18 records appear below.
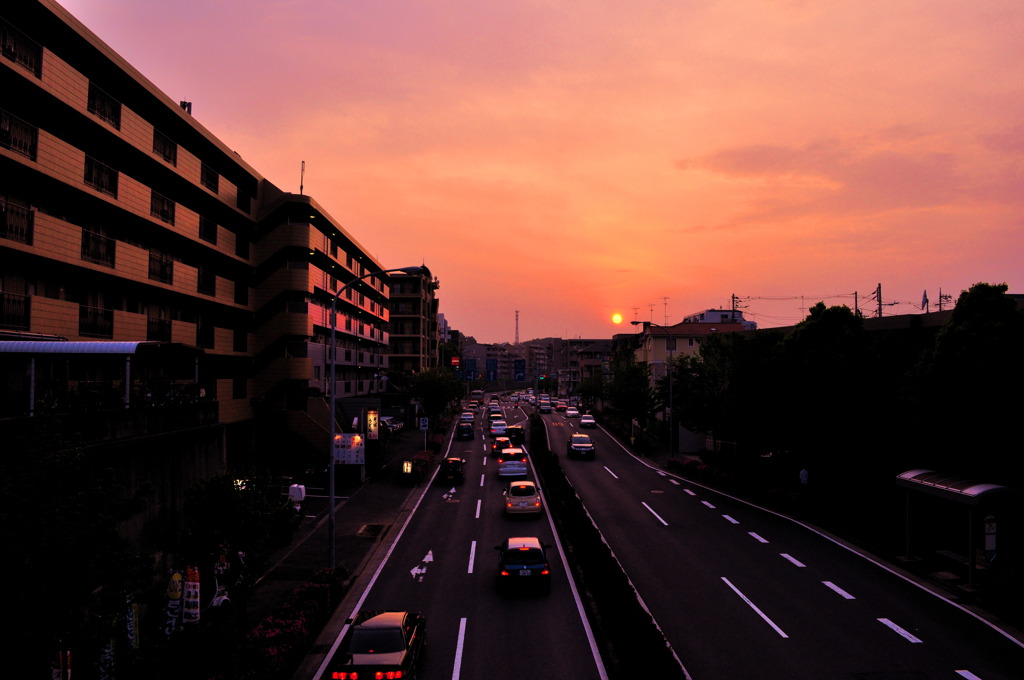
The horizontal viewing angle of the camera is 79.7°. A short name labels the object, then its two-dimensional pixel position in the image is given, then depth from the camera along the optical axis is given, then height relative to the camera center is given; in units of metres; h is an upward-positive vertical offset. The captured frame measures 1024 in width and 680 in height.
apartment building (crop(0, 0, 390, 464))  21.48 +6.20
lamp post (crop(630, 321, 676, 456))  51.06 -4.11
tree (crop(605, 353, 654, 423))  67.12 -3.26
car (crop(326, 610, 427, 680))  13.04 -6.37
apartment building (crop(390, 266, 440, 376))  91.19 +6.09
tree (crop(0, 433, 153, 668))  8.70 -2.86
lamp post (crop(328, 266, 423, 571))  22.12 -5.18
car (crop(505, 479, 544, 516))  31.91 -7.22
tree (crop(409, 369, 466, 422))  67.88 -3.08
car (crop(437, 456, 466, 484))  42.40 -7.55
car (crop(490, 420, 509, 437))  68.88 -7.30
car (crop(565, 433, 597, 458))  54.33 -7.50
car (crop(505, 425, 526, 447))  61.39 -7.22
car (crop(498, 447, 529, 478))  42.56 -7.38
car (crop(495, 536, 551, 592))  20.20 -6.79
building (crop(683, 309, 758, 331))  123.08 +9.58
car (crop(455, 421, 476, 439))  68.00 -7.63
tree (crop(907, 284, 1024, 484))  20.70 -0.77
